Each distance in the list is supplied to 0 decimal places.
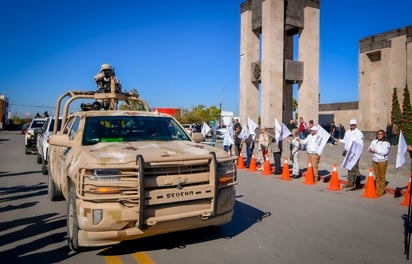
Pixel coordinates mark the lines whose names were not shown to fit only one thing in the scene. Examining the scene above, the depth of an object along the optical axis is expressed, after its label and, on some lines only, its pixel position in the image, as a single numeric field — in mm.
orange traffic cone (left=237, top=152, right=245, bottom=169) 14856
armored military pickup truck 4008
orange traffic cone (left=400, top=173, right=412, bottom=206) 7866
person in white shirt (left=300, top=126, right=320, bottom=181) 10953
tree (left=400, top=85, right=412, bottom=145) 32375
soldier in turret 10141
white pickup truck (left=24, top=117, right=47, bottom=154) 18767
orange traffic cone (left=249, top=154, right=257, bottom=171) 13953
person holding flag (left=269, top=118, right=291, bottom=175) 12499
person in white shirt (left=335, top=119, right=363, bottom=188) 9658
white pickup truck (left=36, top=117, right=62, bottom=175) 11758
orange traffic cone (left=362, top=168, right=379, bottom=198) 8703
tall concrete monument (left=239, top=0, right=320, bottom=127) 26562
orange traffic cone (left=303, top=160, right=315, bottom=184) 10789
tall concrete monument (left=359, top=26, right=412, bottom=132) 33812
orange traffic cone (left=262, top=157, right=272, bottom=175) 12870
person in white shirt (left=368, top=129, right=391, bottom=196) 8670
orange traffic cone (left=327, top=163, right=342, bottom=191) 9750
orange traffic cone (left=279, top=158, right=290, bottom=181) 11609
